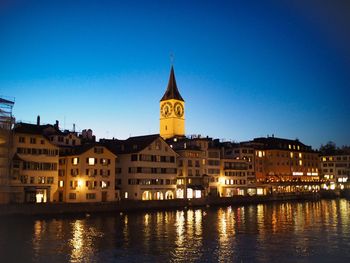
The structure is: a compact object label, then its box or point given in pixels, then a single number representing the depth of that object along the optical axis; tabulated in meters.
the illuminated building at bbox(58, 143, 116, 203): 95.12
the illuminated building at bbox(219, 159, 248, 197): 134.25
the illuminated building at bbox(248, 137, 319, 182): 160.14
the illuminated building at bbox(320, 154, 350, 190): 196.00
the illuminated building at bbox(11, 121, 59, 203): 85.81
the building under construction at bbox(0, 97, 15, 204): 81.19
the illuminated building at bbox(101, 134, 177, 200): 105.75
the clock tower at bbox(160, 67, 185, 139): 165.25
